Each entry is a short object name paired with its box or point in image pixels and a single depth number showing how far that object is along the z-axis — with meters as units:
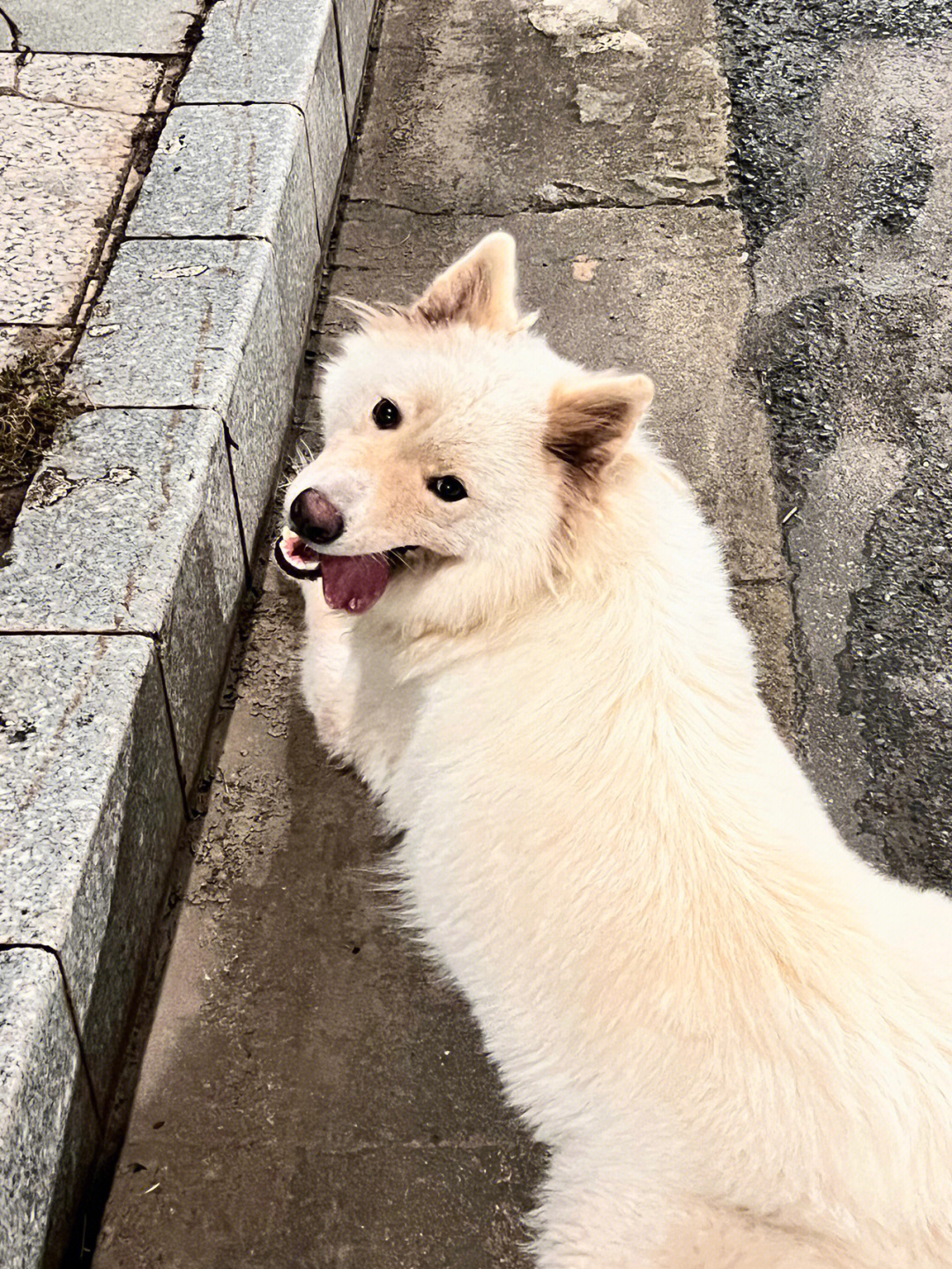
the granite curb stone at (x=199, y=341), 3.01
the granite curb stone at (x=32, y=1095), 1.91
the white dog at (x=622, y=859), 1.92
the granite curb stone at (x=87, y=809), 2.14
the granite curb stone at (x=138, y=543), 2.58
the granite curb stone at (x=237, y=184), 3.44
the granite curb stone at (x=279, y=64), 3.86
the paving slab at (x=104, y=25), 4.12
